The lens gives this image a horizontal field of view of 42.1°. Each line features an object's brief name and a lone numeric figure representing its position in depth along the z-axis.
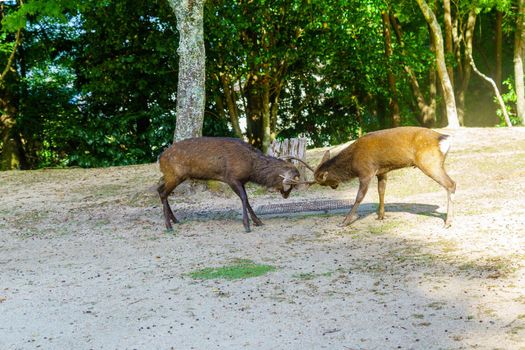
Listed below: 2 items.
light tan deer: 8.23
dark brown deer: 9.02
